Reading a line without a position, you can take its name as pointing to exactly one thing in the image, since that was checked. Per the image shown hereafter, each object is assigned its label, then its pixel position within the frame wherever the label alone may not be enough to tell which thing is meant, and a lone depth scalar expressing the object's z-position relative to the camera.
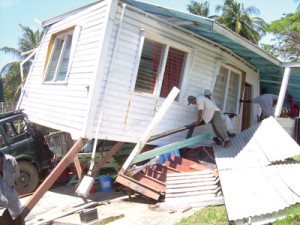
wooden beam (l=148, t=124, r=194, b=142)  8.00
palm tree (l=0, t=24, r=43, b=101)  29.36
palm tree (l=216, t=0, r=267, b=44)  30.95
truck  8.38
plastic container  8.03
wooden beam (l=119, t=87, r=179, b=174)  7.35
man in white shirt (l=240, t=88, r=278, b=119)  10.59
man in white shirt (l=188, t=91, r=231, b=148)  8.37
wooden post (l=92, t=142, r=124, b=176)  7.26
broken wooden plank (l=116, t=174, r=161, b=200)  6.57
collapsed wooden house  7.28
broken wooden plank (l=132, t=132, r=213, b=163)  7.30
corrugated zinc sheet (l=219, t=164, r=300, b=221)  4.44
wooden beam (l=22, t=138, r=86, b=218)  5.91
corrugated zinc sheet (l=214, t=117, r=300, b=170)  6.47
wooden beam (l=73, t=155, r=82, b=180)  7.60
